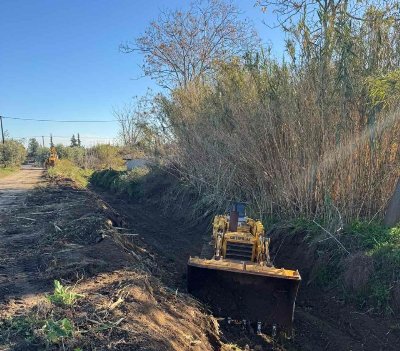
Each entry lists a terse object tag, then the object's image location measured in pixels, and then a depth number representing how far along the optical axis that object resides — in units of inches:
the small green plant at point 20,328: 137.9
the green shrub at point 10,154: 1606.8
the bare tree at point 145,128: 668.1
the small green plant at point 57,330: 132.3
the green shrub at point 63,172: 1107.3
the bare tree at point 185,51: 947.3
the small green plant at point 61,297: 161.3
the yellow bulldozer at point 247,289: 213.3
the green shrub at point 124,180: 845.2
